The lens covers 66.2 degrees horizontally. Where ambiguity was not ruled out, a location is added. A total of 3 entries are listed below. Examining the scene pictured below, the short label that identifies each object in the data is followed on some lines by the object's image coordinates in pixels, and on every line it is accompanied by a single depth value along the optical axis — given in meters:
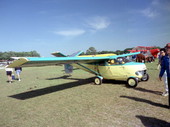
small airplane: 7.21
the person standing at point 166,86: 5.47
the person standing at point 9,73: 11.17
